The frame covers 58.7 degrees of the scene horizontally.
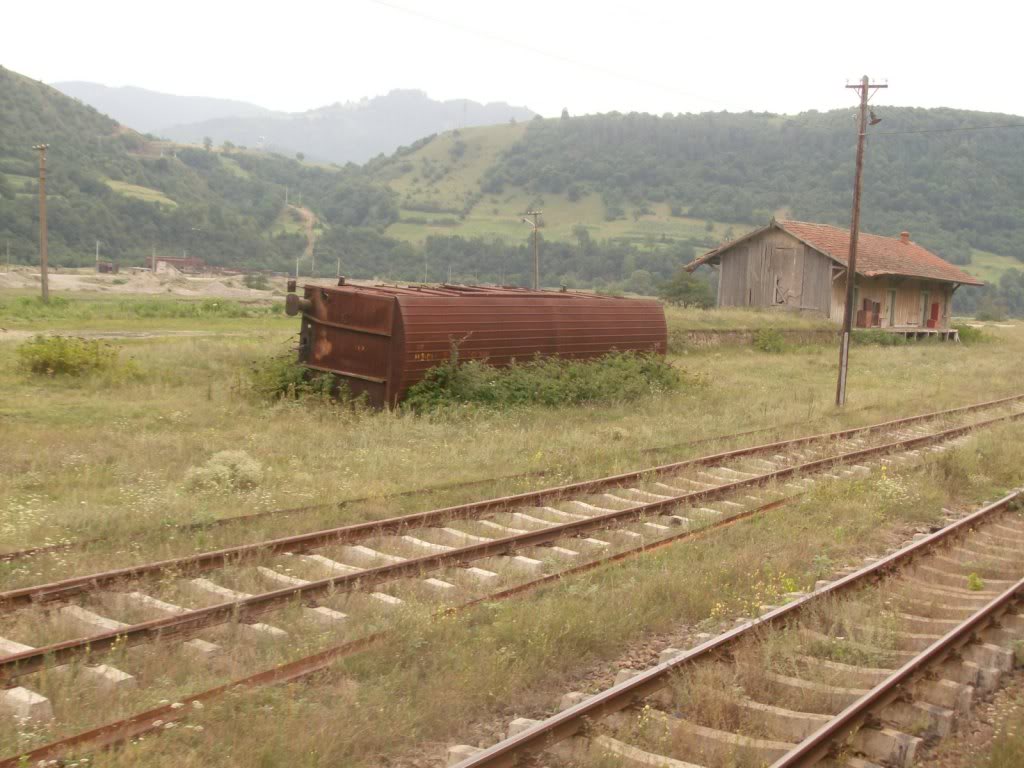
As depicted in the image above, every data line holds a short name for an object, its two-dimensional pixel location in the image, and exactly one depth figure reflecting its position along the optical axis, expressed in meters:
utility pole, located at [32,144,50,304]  40.41
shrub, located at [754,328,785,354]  36.56
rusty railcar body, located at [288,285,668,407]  18.16
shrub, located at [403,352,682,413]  18.58
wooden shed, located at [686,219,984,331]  43.25
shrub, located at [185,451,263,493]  11.72
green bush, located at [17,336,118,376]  20.95
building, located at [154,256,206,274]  94.31
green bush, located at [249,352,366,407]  18.98
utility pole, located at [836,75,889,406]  21.50
